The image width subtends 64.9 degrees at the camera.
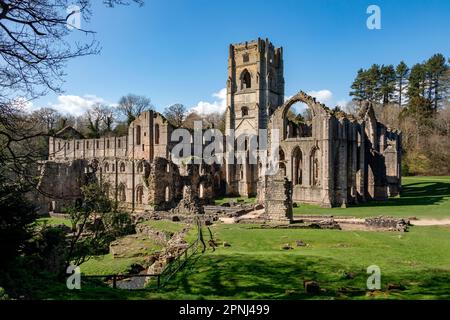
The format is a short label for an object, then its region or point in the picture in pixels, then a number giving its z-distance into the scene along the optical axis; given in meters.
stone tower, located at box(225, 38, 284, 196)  54.59
